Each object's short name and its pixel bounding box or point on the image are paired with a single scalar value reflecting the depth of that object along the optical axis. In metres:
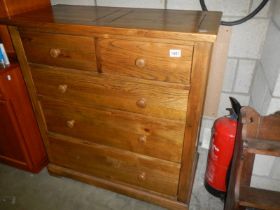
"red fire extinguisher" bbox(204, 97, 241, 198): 1.40
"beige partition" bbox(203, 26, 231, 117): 1.46
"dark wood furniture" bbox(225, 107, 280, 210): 1.07
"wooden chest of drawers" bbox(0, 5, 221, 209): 1.01
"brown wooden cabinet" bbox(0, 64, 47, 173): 1.50
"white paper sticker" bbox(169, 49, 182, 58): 0.98
